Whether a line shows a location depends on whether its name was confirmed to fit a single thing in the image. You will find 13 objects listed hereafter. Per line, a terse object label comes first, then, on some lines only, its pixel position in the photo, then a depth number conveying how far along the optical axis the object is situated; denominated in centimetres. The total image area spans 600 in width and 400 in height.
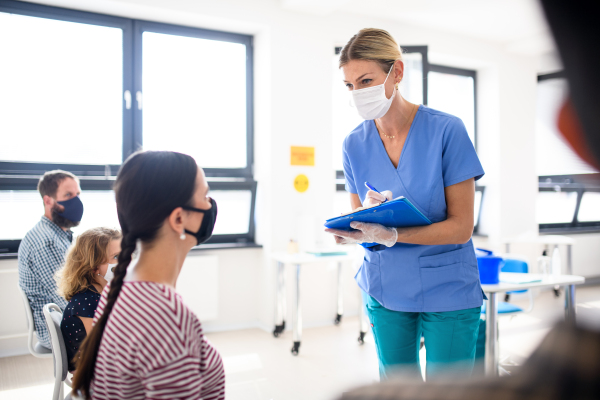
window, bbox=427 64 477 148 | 525
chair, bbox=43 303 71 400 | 170
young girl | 181
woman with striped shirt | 82
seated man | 232
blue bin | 256
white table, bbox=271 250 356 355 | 341
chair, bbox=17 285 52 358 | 225
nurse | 130
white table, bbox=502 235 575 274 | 487
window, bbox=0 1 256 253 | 341
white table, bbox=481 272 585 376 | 242
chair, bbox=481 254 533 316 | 297
